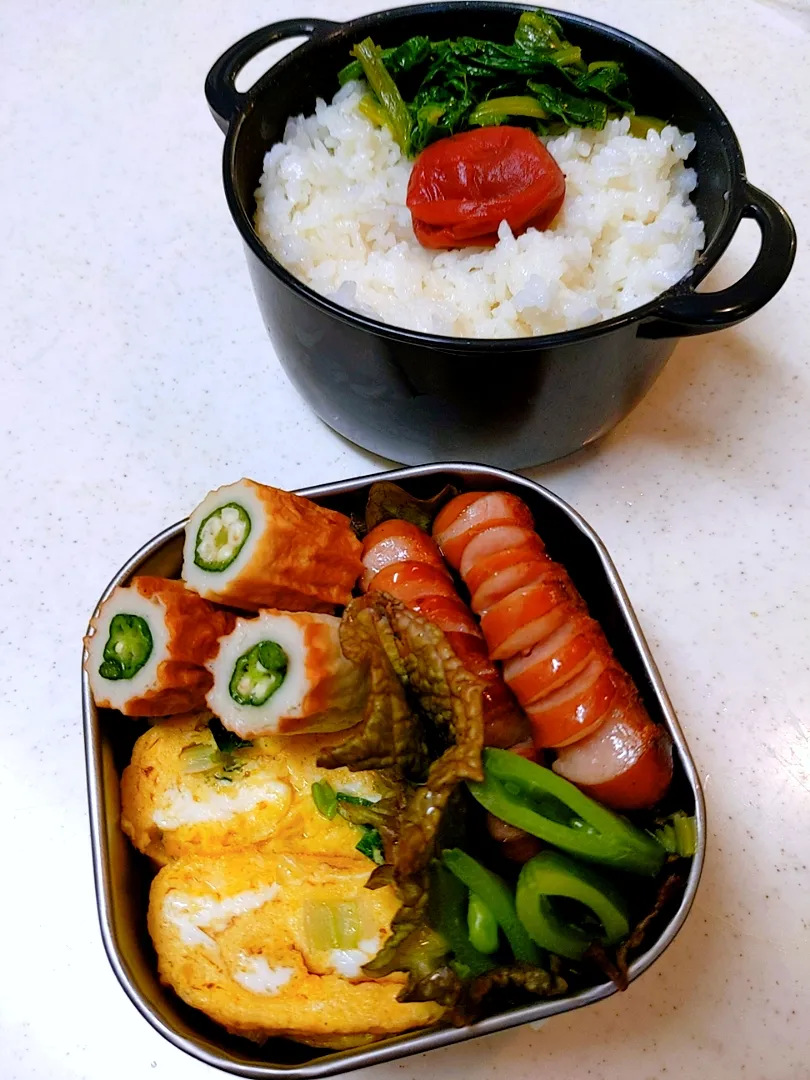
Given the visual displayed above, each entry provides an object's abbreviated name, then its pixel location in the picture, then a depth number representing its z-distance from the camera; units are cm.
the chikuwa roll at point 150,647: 22
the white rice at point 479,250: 29
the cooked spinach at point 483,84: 32
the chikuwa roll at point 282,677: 22
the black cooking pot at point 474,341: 25
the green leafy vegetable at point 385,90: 32
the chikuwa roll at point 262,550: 23
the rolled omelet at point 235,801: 23
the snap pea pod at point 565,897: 21
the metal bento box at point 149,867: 20
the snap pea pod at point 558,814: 21
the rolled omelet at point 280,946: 21
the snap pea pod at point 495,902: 21
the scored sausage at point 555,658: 22
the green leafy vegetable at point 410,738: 20
